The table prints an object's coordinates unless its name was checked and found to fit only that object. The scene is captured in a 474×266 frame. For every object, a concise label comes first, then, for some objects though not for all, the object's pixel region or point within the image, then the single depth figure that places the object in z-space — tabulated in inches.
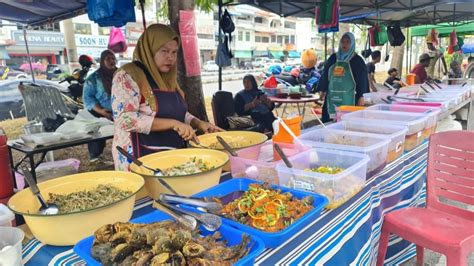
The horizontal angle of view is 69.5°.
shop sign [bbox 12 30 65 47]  706.8
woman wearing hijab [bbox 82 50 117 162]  152.7
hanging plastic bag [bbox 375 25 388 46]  277.4
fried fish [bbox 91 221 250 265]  27.3
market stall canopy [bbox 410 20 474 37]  346.3
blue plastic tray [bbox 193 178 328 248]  34.4
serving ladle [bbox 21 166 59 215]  37.1
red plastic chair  58.9
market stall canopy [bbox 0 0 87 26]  157.3
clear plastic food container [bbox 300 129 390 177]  59.3
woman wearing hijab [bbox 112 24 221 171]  60.7
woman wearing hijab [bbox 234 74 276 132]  182.4
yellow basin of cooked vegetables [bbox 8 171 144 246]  33.2
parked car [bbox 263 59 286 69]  1027.0
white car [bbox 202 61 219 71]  959.0
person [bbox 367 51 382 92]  266.5
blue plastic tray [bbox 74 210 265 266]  29.0
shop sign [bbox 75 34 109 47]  811.4
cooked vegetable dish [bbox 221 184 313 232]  37.5
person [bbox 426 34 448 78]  335.9
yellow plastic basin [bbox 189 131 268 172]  64.5
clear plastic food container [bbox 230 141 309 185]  50.8
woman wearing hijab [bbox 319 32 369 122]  140.9
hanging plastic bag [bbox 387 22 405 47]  289.6
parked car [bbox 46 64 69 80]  531.2
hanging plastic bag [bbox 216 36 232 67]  159.7
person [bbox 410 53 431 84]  253.3
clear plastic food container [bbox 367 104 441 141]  85.2
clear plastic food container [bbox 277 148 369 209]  45.8
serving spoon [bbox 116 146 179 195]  48.8
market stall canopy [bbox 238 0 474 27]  200.2
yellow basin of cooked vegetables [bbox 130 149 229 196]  44.5
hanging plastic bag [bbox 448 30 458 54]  352.2
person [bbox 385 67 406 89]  260.1
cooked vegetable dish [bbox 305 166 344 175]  50.0
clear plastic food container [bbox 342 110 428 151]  76.4
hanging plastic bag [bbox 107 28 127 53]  232.4
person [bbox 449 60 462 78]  319.8
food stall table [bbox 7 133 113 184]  100.4
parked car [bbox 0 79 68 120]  323.8
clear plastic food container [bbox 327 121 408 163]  67.4
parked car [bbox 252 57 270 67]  1075.0
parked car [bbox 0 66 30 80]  521.2
